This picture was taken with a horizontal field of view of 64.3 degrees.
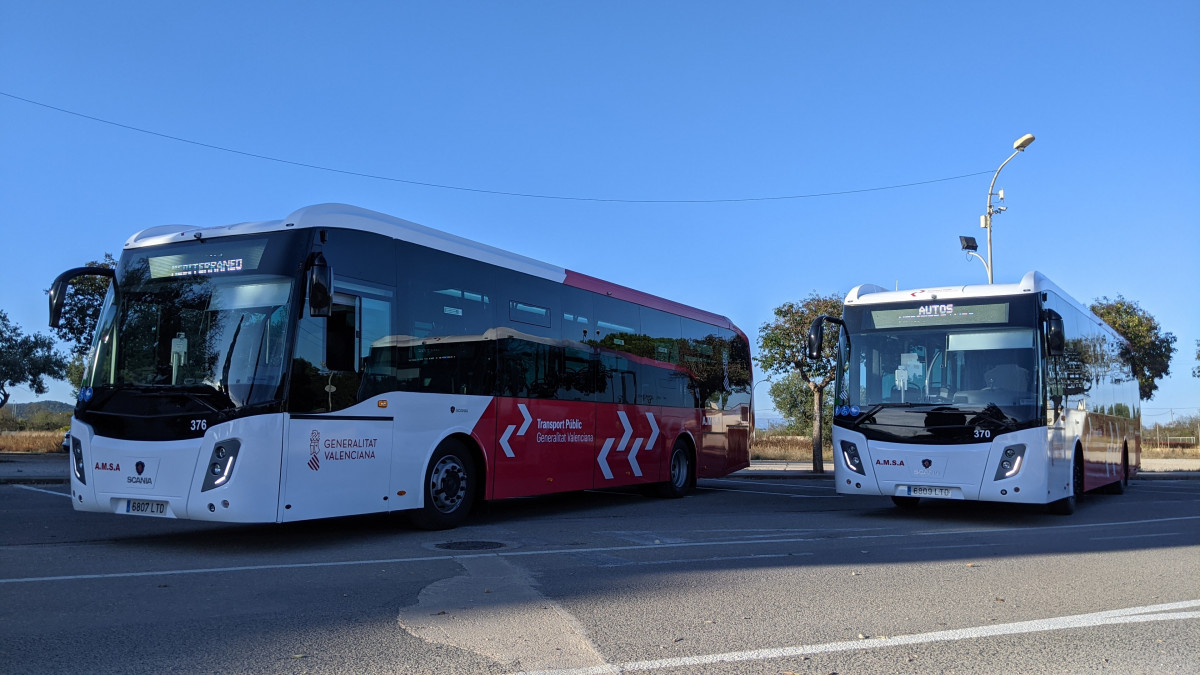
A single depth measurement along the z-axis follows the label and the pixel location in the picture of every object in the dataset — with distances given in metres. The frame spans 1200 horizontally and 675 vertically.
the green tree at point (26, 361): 31.88
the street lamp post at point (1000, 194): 24.02
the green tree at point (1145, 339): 46.34
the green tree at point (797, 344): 25.69
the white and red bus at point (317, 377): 8.89
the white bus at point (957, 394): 12.38
